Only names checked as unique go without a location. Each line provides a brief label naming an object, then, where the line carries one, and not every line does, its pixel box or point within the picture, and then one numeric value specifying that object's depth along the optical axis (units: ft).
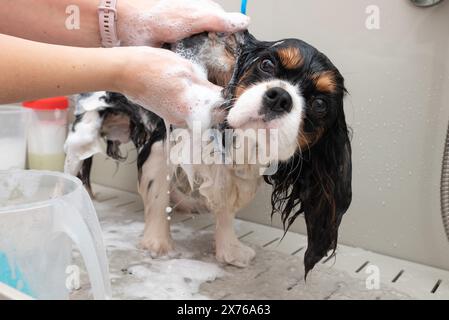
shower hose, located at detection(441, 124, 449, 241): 3.55
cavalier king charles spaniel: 2.82
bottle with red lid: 5.43
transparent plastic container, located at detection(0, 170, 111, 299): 2.12
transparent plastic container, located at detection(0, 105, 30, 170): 5.19
